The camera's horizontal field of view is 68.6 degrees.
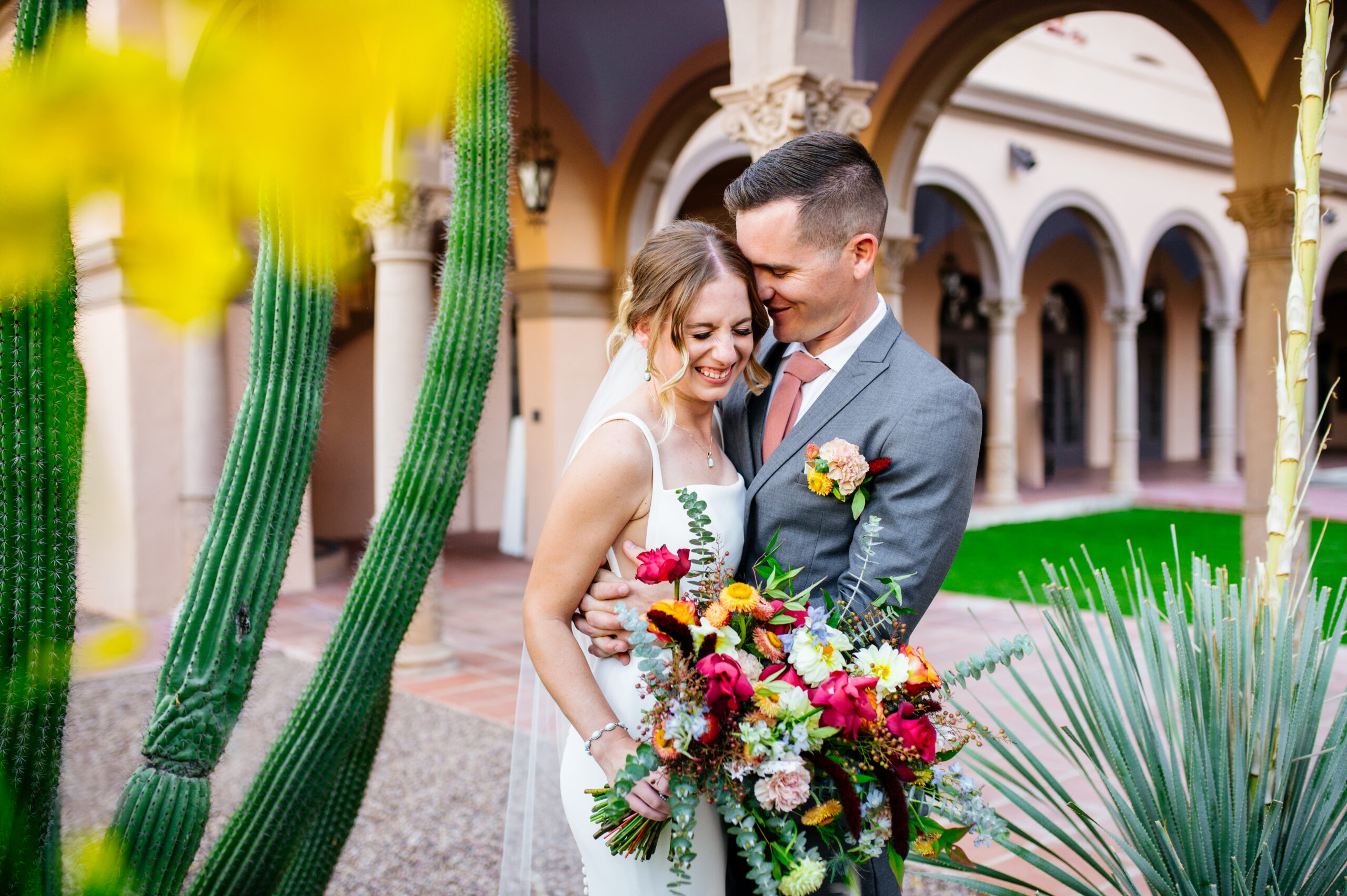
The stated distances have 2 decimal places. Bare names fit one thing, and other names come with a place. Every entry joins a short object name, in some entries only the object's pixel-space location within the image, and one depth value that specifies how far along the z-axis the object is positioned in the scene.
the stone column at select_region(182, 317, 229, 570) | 8.04
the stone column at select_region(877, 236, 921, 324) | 9.03
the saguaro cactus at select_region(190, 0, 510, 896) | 2.85
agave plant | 1.83
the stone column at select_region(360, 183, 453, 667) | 6.31
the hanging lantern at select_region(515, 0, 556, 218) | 8.62
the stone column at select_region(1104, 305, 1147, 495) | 16.28
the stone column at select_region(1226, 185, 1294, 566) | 6.52
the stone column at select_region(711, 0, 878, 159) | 4.99
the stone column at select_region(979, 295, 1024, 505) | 14.75
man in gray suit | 1.81
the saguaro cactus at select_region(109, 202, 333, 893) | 2.34
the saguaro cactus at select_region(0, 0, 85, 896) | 1.87
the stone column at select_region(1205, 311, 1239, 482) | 18.00
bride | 1.85
